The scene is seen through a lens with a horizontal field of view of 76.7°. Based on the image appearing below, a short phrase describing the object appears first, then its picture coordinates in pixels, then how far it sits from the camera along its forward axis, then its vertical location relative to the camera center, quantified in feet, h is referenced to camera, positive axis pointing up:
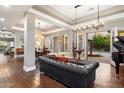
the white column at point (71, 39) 20.03 +1.68
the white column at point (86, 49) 18.52 -0.86
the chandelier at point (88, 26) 11.37 +3.07
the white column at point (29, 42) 11.28 +0.49
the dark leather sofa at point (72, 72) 6.41 -2.50
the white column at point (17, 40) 25.51 +1.96
